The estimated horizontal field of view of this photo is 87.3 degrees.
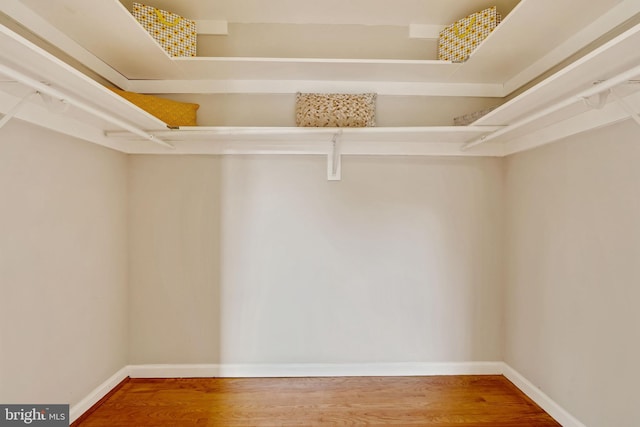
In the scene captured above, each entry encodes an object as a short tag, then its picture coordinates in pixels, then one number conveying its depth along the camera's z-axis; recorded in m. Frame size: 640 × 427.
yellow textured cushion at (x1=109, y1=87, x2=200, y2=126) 1.81
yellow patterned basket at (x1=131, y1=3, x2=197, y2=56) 1.77
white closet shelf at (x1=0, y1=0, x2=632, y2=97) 1.40
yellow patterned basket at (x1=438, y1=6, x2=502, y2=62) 1.79
